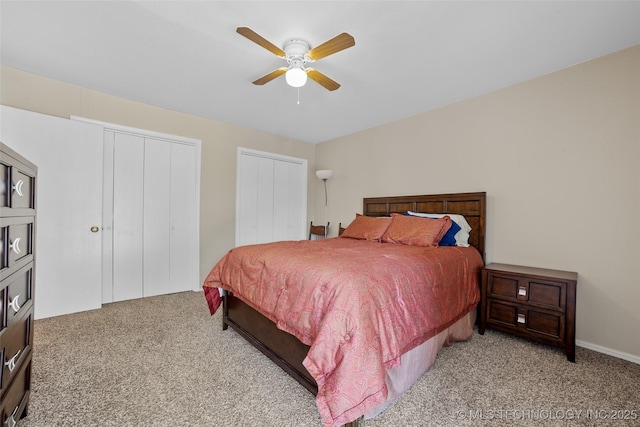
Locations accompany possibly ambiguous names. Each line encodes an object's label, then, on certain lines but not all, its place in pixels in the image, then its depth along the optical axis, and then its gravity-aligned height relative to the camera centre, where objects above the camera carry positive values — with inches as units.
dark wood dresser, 40.8 -13.3
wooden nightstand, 80.1 -29.7
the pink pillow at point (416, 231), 102.8 -8.3
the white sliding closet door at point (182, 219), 144.2 -7.1
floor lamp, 177.9 +21.1
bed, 49.2 -25.1
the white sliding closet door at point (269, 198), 169.5 +6.9
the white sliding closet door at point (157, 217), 136.6 -5.9
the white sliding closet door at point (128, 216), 128.1 -5.4
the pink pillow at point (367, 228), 121.3 -8.9
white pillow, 109.7 -7.9
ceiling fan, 68.6 +44.1
